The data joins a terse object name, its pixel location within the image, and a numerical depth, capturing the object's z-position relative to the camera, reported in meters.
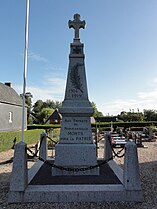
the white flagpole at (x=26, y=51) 8.31
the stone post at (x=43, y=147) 6.02
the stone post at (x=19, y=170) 3.35
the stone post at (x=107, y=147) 6.12
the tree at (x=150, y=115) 38.27
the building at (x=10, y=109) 16.35
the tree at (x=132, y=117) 36.90
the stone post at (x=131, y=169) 3.42
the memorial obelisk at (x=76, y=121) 4.49
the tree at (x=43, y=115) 44.30
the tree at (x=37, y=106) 59.59
